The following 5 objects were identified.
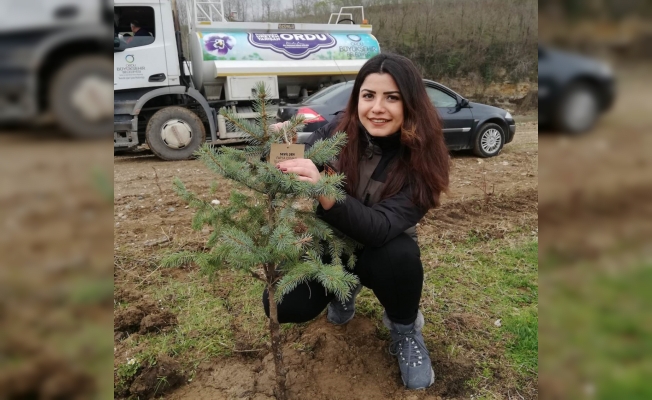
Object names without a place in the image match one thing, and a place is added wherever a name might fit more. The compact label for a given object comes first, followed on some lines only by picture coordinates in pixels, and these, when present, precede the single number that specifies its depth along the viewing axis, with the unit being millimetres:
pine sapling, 1247
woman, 1535
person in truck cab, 6180
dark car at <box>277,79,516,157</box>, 5809
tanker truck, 6215
